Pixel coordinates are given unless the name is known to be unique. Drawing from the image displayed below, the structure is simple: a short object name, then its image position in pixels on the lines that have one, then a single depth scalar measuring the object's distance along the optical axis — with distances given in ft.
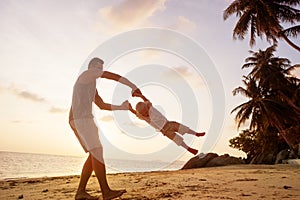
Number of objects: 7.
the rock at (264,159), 99.97
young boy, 13.82
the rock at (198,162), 67.77
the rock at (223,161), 66.95
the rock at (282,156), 96.59
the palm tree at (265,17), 72.07
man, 12.05
